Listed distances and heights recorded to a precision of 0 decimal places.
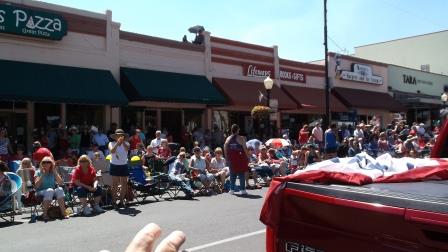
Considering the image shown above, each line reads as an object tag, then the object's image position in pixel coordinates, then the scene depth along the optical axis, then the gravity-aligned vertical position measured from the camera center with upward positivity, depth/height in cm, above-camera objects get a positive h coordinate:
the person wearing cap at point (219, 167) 1384 -77
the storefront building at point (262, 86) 2310 +270
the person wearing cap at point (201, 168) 1331 -75
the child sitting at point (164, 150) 1505 -29
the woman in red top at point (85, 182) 1052 -89
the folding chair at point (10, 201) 974 -116
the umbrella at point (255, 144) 1730 -13
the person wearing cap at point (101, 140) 1602 +1
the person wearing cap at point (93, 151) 1266 -32
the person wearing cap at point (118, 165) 1127 -55
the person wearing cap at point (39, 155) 1216 -35
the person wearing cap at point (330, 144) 1608 -12
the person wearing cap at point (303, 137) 2094 +13
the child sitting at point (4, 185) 986 -88
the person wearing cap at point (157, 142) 1577 -7
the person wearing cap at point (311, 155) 1662 -50
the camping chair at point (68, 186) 1095 -100
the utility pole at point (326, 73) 2419 +339
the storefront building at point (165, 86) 1895 +212
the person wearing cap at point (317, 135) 2006 +20
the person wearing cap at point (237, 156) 1275 -40
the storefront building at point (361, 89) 3084 +333
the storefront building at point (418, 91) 3725 +384
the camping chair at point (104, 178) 1135 -89
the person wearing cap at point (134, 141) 1578 -3
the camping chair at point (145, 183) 1208 -103
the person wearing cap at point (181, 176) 1246 -90
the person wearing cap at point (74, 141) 1584 -3
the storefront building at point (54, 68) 1552 +238
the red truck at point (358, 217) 235 -40
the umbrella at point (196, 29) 2255 +496
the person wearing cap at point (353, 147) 1912 -26
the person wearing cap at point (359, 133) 2092 +30
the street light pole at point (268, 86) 2044 +219
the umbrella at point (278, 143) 1853 -10
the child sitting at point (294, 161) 1650 -68
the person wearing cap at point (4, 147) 1329 -18
